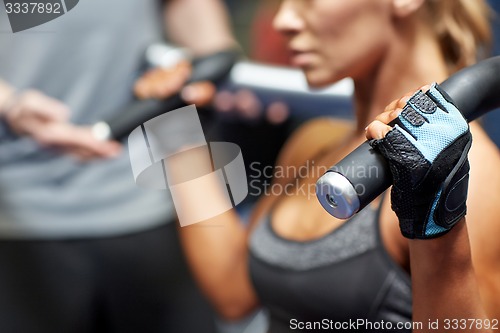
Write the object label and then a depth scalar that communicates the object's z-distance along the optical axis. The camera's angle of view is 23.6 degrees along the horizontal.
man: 1.43
